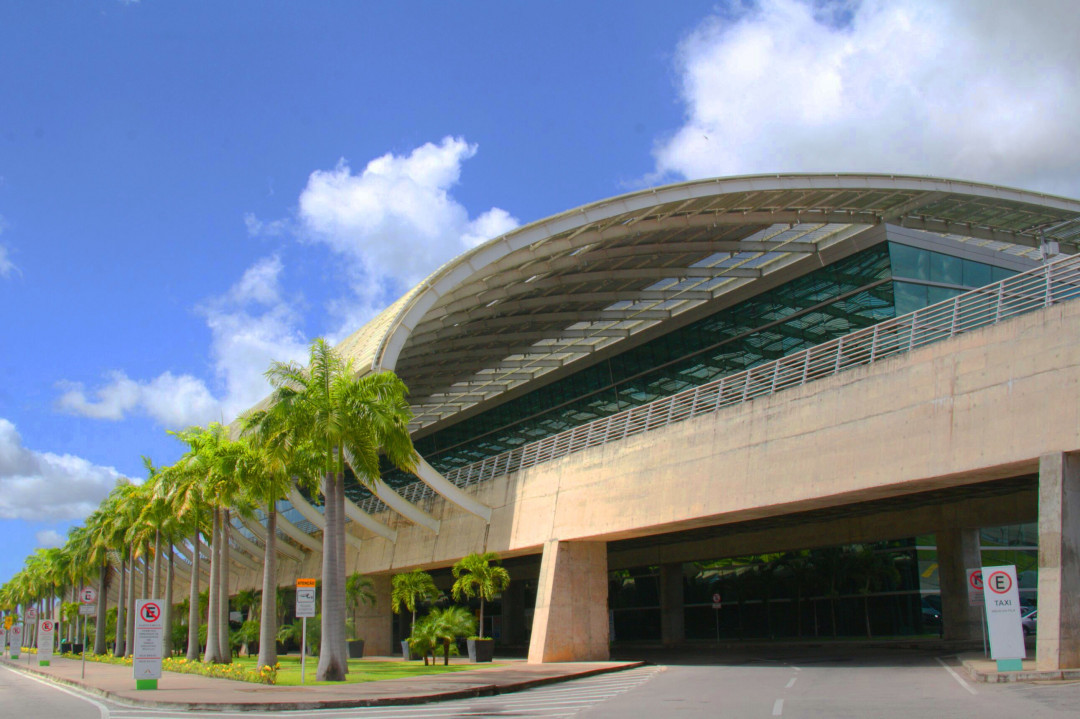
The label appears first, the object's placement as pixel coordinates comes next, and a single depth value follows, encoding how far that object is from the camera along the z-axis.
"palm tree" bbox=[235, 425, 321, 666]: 25.09
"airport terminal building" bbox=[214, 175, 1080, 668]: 18.38
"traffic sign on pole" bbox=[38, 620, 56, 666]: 42.00
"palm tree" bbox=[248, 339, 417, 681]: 23.84
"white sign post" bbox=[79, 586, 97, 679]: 34.16
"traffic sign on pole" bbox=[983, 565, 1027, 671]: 16.30
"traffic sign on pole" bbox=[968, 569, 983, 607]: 20.88
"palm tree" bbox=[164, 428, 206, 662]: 33.56
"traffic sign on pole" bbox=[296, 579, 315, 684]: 21.47
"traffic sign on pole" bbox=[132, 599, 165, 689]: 21.56
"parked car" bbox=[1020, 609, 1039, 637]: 35.22
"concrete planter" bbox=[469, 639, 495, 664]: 30.56
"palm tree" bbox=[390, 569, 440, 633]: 32.59
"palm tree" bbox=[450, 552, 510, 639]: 29.98
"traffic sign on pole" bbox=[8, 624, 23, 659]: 66.69
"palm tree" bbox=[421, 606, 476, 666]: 28.25
